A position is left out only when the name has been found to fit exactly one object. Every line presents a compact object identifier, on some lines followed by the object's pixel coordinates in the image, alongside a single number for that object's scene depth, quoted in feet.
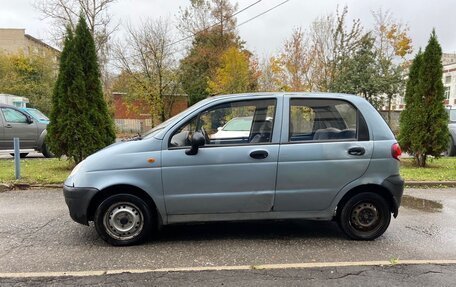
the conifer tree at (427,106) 30.91
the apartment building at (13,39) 198.70
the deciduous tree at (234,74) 84.38
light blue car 13.99
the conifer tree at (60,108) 27.27
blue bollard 26.35
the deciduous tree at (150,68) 92.48
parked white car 14.89
